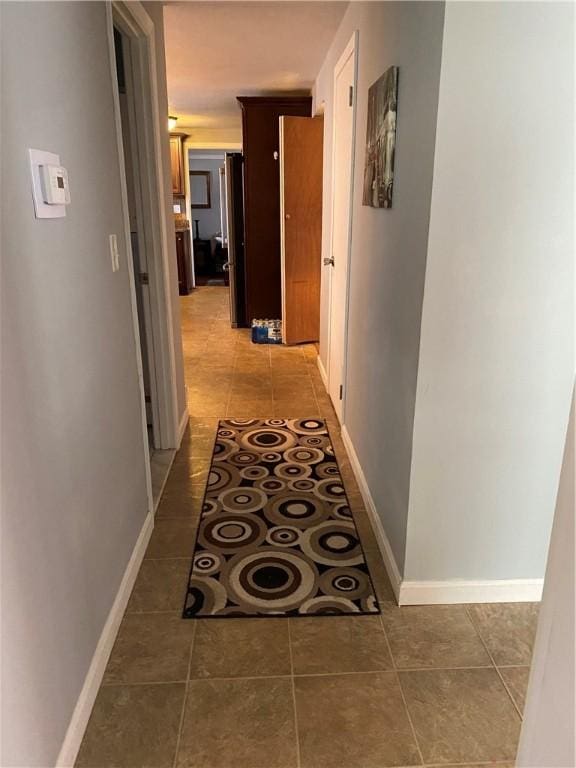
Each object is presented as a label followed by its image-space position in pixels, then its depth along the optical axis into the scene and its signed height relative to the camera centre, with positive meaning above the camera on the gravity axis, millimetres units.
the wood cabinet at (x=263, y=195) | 5371 +133
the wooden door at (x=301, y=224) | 4625 -126
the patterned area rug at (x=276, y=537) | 1906 -1296
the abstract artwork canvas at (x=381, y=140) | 1904 +252
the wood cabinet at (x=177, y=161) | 7688 +648
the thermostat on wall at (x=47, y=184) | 1192 +51
